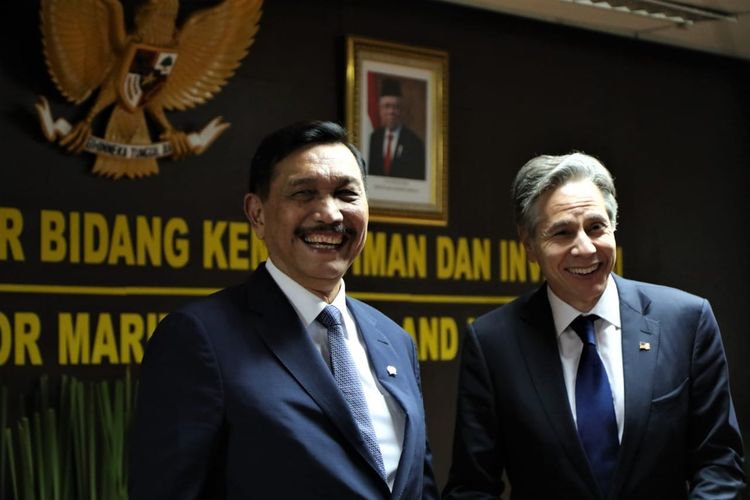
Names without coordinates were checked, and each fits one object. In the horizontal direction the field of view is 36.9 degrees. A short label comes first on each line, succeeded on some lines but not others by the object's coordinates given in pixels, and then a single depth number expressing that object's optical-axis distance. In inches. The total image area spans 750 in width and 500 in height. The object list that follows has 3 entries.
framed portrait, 196.7
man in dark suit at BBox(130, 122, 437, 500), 78.4
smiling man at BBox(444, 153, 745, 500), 94.0
